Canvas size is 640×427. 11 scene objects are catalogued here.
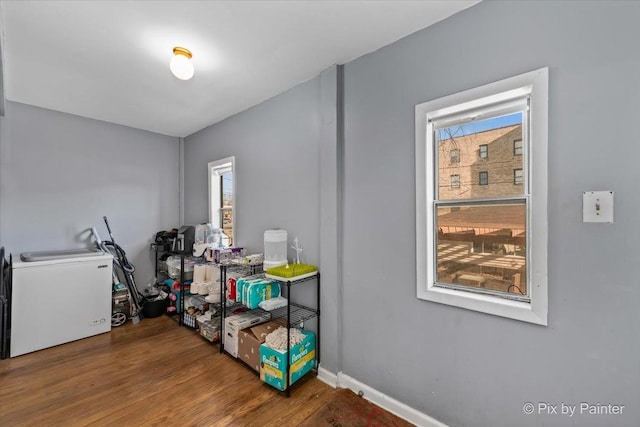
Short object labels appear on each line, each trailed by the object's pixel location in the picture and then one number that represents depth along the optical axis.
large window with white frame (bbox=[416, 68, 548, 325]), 1.34
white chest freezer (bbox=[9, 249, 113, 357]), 2.59
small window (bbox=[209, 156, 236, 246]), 3.56
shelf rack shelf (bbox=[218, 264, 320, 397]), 2.01
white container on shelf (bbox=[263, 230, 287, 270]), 2.57
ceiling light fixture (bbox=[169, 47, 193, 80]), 1.90
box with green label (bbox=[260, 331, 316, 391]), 2.00
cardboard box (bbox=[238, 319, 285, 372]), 2.26
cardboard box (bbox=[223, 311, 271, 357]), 2.49
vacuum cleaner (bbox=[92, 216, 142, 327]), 3.25
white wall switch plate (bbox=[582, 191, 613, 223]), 1.18
